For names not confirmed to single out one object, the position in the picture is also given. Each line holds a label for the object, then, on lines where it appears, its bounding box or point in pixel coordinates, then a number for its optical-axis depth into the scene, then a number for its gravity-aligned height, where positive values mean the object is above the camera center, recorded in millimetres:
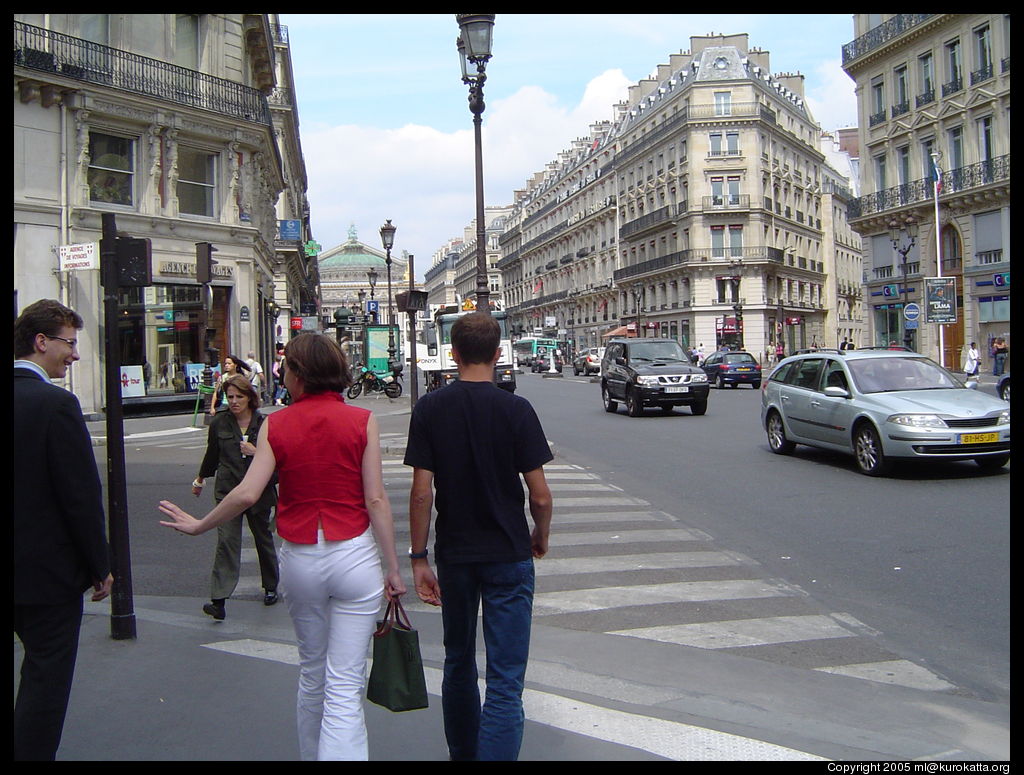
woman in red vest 3436 -641
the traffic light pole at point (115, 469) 5441 -612
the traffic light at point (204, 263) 19167 +2292
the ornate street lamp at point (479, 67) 13750 +4780
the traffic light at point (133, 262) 6014 +735
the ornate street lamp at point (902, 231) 36081 +5699
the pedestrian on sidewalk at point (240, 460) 6469 -640
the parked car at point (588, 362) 53362 +245
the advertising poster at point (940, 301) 28516 +1895
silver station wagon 10938 -645
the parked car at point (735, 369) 36750 -218
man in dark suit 3338 -645
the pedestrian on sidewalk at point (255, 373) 19328 -49
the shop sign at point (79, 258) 14547 +1866
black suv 21656 -304
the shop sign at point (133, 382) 23141 -250
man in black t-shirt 3434 -595
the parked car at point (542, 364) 65194 +181
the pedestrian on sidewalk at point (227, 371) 11547 -3
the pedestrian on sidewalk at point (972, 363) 29000 -85
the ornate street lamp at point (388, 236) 31906 +4716
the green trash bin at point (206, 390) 21661 -448
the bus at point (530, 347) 77188 +1664
